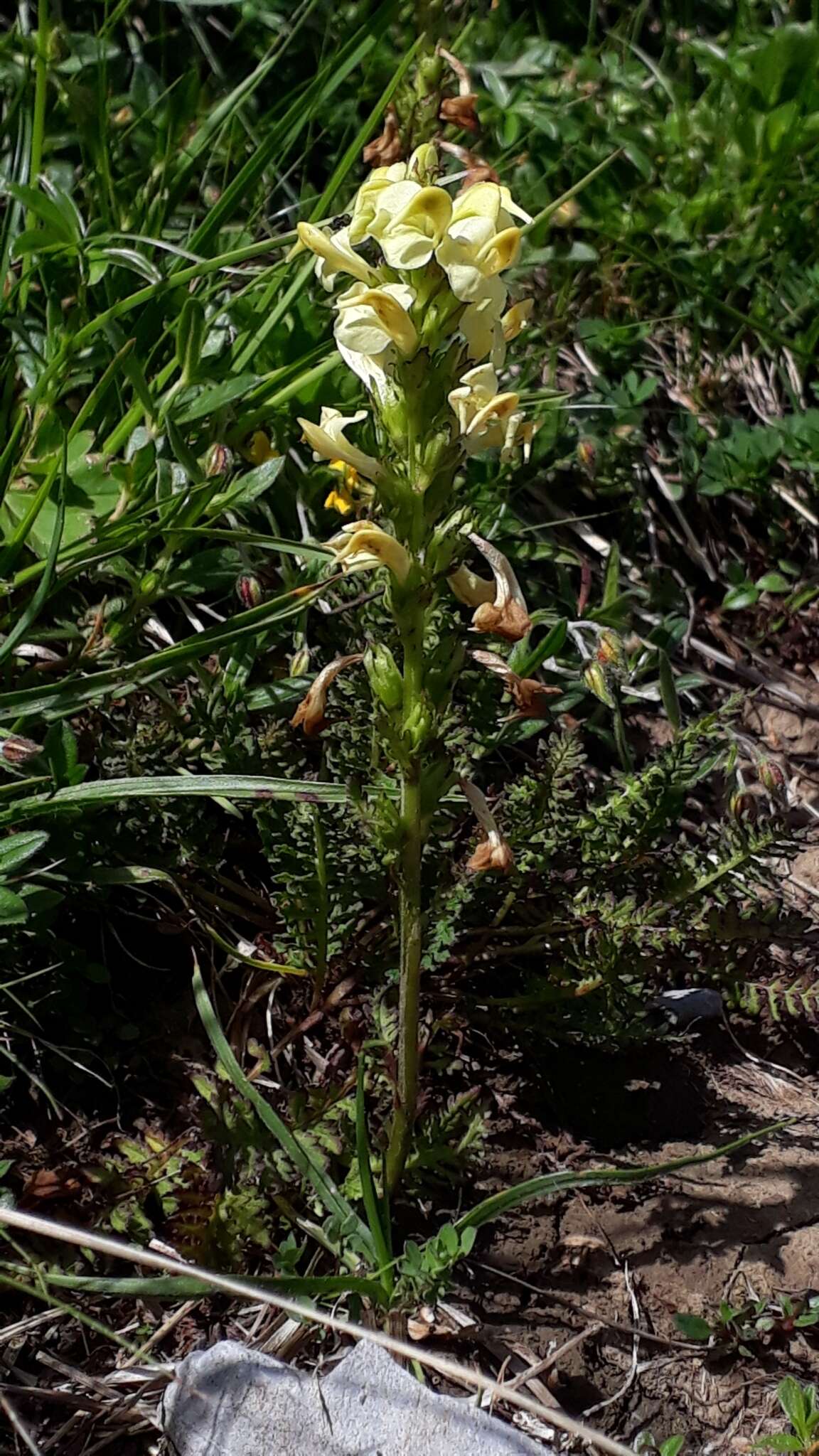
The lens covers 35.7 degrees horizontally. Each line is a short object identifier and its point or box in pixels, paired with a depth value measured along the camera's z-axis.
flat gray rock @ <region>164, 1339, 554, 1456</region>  0.28
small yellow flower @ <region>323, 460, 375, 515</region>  0.36
